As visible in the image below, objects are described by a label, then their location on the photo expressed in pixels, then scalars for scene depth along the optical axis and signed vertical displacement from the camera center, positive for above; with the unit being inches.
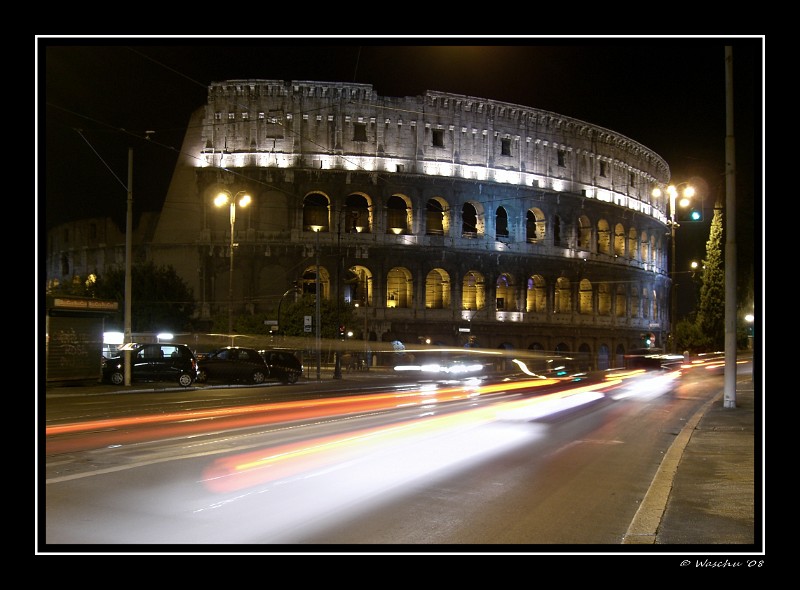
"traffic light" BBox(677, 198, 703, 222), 800.3 +97.9
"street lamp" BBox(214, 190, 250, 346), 1333.7 +183.2
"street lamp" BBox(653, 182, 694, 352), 842.8 +119.5
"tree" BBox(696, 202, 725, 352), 1651.1 +7.4
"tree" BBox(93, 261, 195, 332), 1812.3 +9.0
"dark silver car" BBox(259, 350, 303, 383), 1322.6 -118.6
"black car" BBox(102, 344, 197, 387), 1112.2 -94.5
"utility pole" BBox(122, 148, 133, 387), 1063.6 +5.3
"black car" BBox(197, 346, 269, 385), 1215.6 -109.3
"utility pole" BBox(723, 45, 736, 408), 629.9 +50.8
